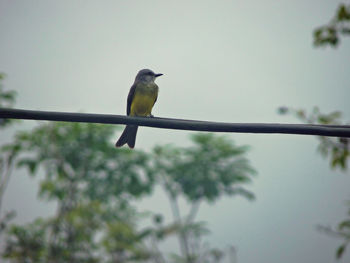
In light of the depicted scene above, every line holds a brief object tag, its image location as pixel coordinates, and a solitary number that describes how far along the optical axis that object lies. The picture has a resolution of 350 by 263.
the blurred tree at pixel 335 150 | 7.69
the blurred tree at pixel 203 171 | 24.47
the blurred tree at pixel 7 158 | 16.67
